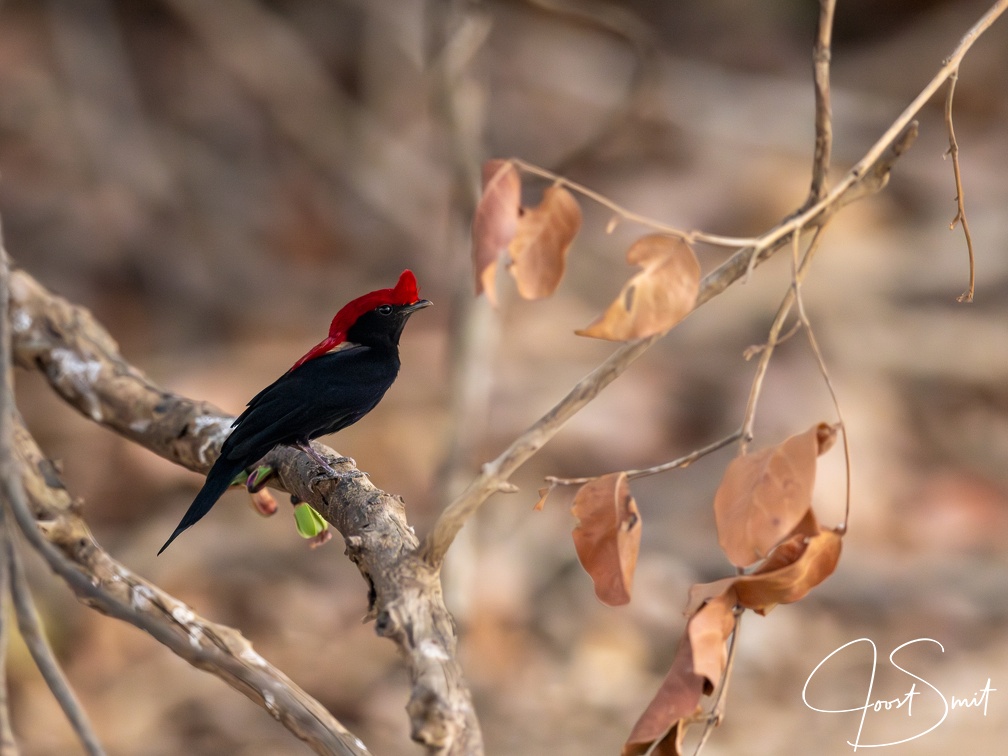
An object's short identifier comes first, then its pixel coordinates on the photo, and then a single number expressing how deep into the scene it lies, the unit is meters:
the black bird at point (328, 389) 7.96
